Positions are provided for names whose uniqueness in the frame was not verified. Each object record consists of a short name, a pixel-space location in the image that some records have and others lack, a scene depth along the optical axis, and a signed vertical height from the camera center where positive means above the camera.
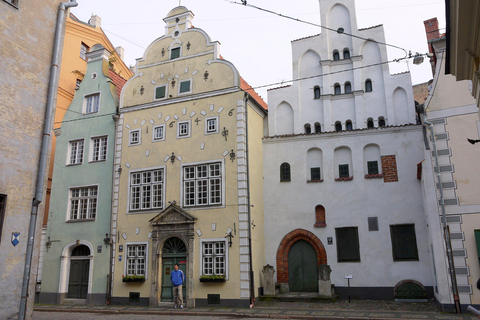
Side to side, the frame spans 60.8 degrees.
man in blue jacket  17.56 -0.57
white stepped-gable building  18.03 +4.55
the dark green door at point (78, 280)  20.56 -0.36
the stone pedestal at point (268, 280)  18.31 -0.44
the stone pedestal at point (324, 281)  17.33 -0.49
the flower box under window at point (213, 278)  17.77 -0.31
